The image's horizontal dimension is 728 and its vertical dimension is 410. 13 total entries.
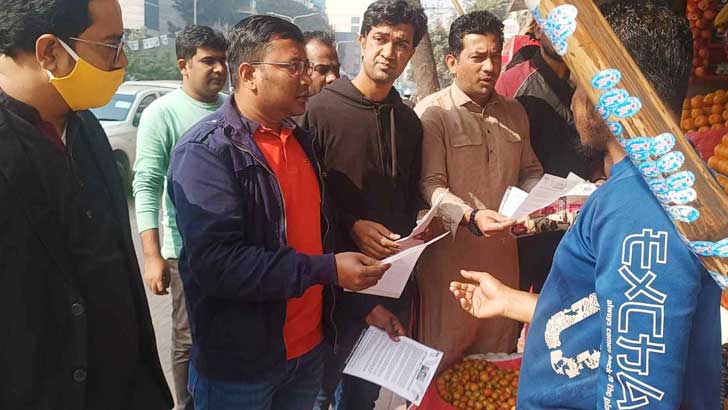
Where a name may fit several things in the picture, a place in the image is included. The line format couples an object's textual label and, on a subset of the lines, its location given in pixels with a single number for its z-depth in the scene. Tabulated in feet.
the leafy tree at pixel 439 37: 60.34
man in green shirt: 8.60
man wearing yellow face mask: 3.85
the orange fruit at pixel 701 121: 10.05
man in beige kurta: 8.45
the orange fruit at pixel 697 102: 10.37
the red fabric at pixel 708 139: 8.69
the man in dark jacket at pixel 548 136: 9.60
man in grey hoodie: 7.74
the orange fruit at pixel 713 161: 8.13
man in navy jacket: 5.21
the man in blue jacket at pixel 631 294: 3.23
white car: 24.30
